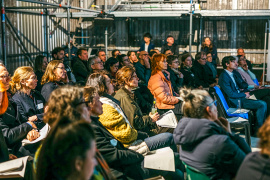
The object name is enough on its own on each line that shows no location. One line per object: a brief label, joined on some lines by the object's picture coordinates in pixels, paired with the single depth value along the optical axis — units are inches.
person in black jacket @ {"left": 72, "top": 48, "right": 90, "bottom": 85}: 310.2
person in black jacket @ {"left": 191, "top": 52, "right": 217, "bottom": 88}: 351.8
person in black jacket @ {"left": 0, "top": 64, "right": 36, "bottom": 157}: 153.3
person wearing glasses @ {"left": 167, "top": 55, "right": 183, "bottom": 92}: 305.7
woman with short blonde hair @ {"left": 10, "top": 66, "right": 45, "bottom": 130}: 178.7
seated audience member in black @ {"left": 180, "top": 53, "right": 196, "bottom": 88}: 335.6
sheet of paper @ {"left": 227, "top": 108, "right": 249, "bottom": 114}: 268.3
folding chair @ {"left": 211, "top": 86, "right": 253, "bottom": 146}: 237.9
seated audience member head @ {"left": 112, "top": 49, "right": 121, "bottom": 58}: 407.8
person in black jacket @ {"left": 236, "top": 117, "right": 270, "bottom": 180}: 83.4
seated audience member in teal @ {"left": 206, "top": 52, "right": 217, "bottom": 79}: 383.2
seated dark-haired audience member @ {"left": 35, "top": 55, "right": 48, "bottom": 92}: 289.0
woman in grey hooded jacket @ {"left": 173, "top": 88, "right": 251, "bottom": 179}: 112.9
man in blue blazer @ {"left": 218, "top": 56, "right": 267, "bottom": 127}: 293.1
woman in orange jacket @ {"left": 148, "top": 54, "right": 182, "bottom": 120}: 250.7
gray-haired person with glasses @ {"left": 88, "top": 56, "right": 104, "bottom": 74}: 279.5
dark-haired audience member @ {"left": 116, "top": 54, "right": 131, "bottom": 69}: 334.0
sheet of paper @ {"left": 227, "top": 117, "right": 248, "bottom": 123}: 243.9
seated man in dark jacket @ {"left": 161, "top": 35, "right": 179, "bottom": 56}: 461.4
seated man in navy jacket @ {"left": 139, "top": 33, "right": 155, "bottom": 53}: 460.8
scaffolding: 463.2
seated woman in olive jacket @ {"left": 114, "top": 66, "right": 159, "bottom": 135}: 186.4
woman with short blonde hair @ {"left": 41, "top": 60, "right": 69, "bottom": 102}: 214.1
